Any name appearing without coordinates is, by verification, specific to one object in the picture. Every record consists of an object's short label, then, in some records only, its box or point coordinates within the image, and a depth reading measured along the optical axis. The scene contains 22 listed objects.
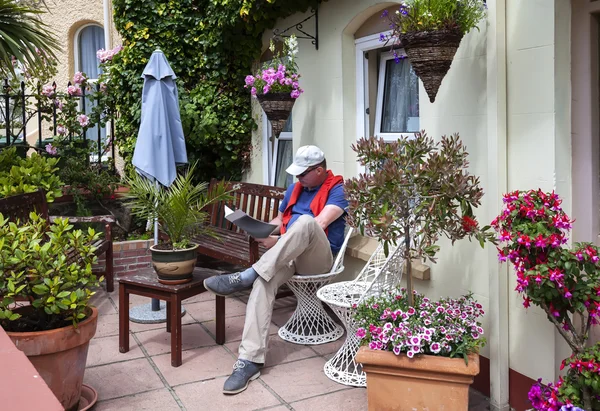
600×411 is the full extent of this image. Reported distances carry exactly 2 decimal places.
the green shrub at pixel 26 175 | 5.59
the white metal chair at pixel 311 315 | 4.61
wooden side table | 4.20
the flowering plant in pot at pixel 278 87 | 5.51
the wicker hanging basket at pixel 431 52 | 3.46
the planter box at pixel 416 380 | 3.13
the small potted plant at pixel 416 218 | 3.17
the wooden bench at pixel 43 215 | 5.11
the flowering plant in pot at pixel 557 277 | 2.88
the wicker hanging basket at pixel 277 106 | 5.55
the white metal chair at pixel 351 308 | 3.93
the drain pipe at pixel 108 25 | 11.09
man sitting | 4.09
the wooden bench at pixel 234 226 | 5.22
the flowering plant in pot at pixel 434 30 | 3.44
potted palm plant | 4.25
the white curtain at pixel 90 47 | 13.27
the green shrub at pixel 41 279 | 3.24
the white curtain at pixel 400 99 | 4.88
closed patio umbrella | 5.31
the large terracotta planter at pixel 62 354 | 3.22
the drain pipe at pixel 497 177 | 3.46
